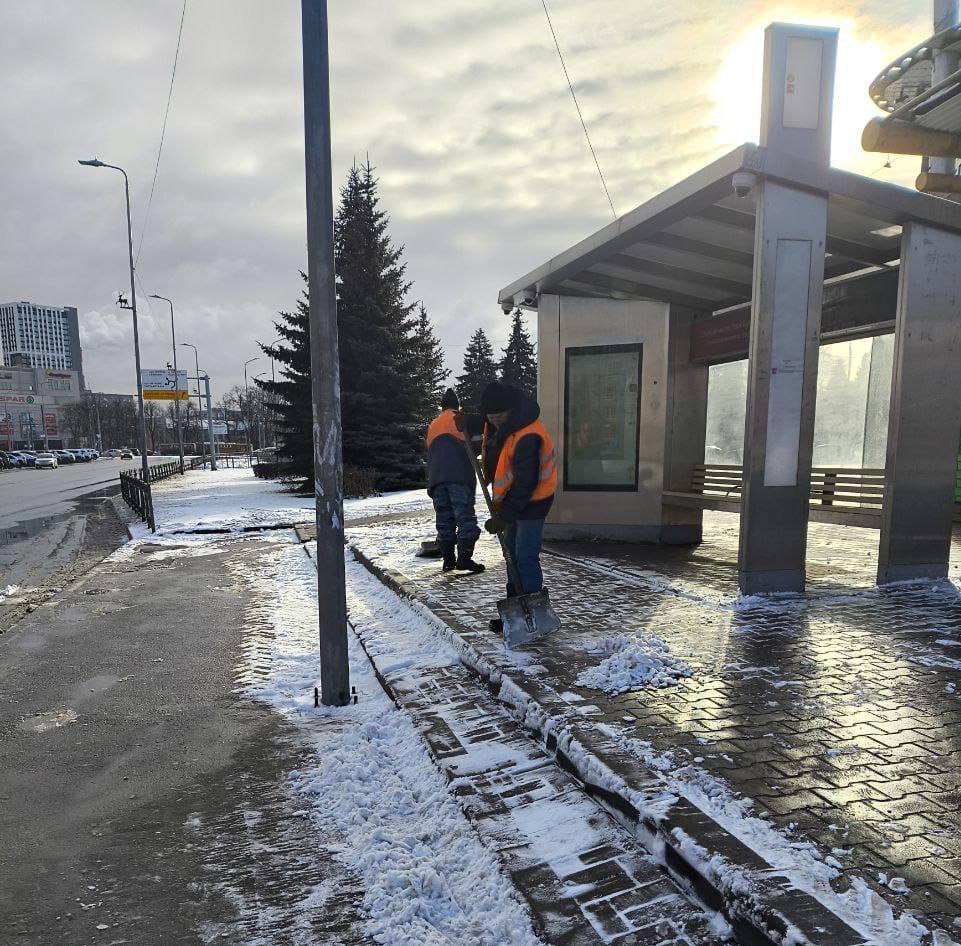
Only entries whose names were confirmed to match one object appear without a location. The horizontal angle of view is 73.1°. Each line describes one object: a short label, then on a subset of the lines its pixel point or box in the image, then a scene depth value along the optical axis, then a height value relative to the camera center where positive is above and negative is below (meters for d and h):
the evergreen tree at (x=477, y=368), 45.41 +3.35
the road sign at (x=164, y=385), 36.94 +1.63
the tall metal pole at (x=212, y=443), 38.12 -1.78
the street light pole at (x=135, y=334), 16.58 +2.36
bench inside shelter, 6.50 -0.89
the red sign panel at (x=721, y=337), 7.63 +0.95
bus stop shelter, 5.47 +1.24
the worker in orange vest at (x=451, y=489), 7.17 -0.84
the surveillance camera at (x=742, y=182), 5.23 +1.87
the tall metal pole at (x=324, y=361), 3.77 +0.31
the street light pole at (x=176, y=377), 36.84 +2.08
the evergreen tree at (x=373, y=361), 19.84 +1.64
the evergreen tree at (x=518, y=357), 41.94 +3.72
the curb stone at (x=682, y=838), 1.93 -1.54
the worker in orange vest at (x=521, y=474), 4.73 -0.44
